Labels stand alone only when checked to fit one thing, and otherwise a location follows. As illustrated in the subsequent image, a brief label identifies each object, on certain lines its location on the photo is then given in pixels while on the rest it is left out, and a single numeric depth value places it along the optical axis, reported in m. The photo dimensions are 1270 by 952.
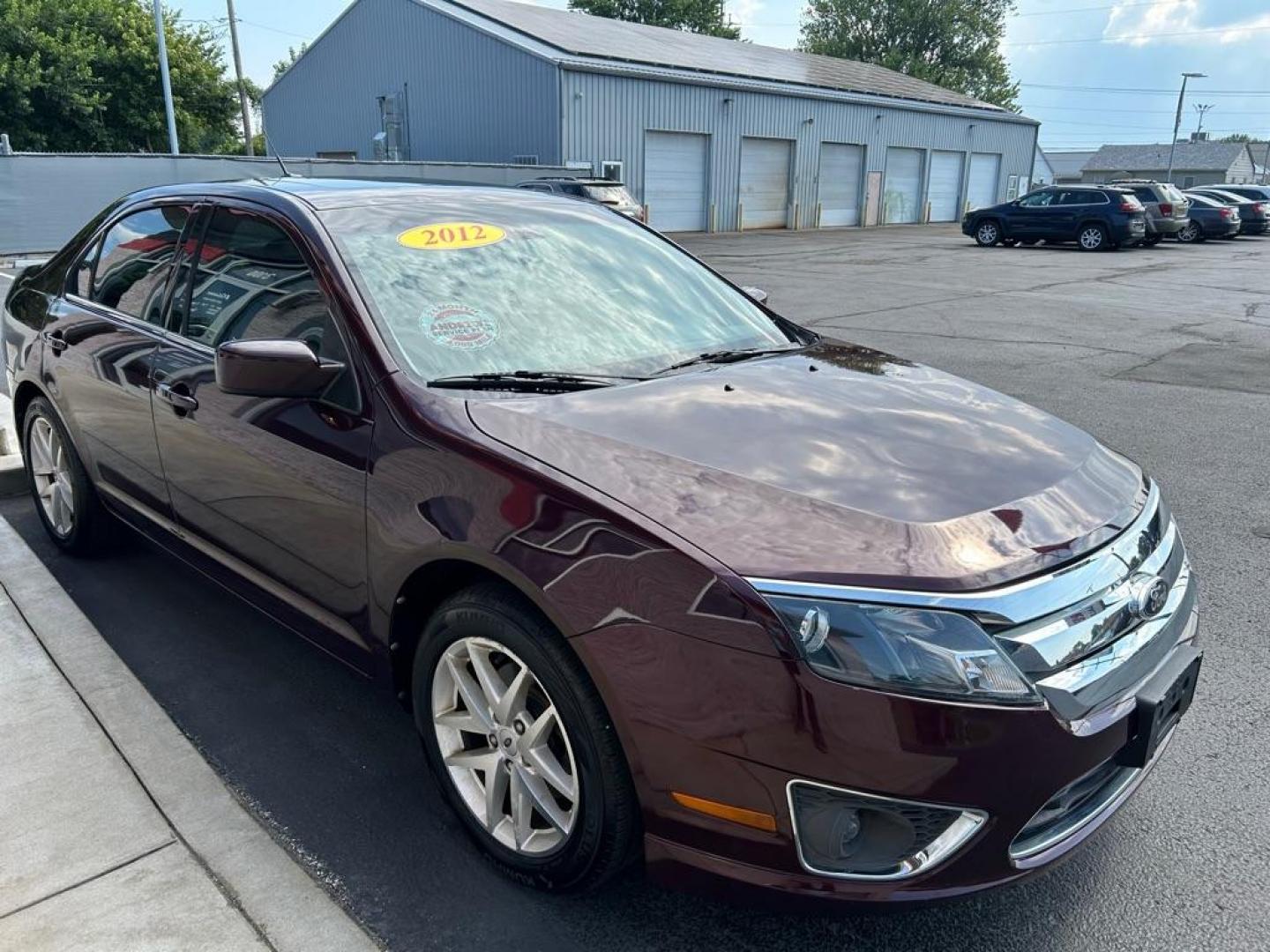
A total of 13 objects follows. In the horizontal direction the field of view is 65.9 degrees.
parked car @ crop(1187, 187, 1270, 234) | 31.02
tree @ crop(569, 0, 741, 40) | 55.47
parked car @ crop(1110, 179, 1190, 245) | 26.28
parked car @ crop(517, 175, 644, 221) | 16.80
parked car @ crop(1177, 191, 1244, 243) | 28.81
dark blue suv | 24.61
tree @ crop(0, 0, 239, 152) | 33.06
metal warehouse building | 26.47
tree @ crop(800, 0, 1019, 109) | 62.38
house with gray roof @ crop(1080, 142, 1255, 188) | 86.00
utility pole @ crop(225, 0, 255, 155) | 42.44
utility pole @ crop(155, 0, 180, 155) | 27.72
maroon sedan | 1.84
